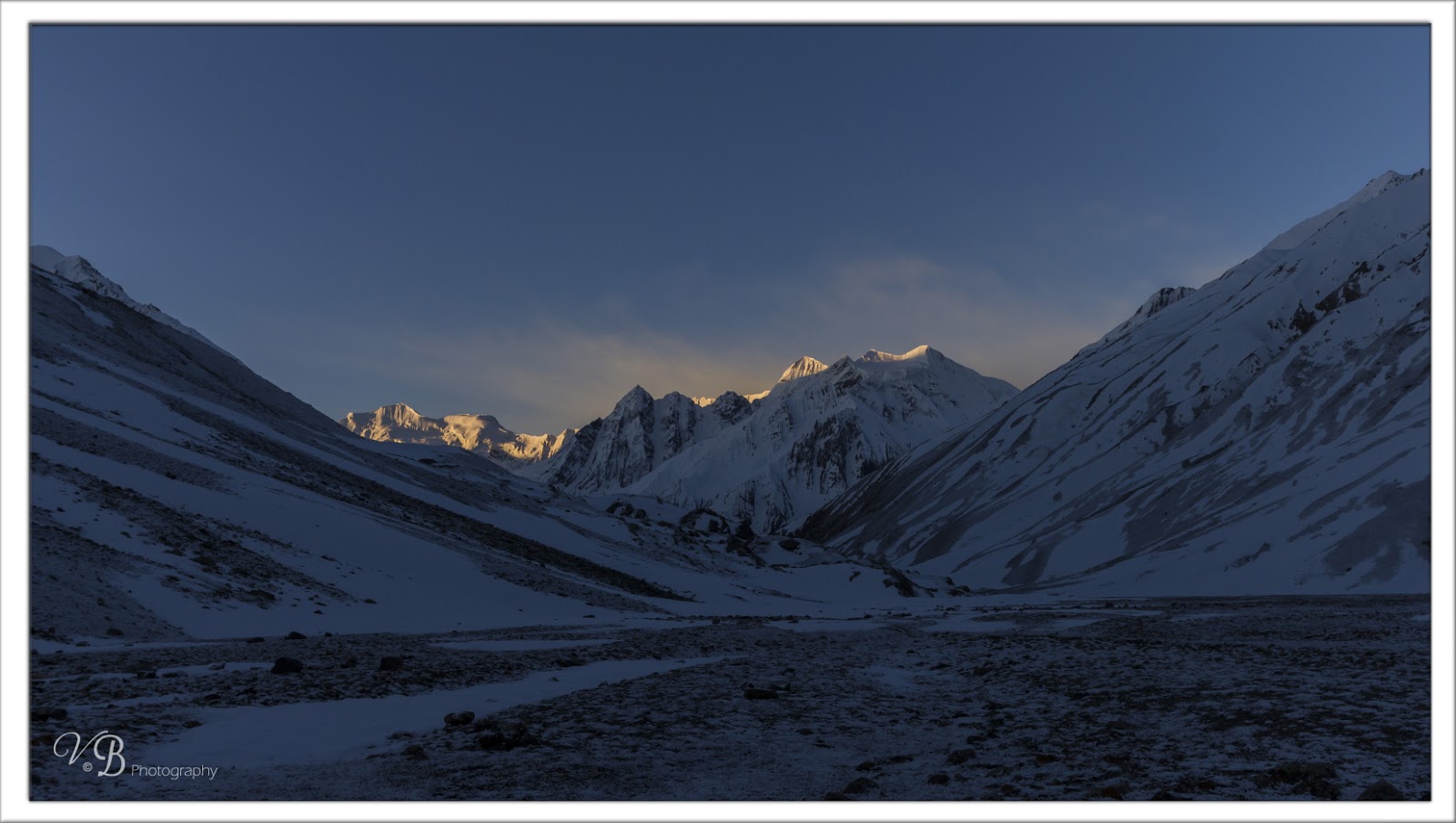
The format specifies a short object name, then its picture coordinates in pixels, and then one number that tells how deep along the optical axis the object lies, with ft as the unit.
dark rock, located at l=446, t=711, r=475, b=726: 43.32
